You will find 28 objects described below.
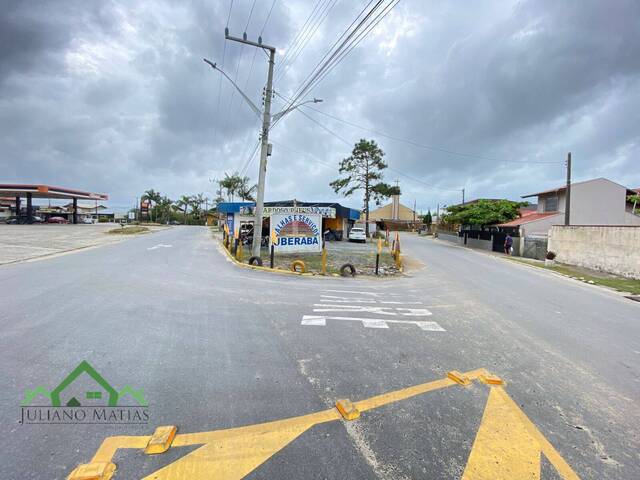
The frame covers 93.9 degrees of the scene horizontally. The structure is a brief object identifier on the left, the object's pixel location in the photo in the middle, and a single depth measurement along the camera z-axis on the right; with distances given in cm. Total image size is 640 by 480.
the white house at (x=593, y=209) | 2789
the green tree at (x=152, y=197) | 7919
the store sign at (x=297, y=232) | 1475
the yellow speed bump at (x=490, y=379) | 354
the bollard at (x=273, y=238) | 1348
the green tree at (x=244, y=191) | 5716
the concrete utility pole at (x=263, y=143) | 1326
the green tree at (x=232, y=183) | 5709
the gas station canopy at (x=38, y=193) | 3950
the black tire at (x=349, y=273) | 1169
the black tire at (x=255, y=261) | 1254
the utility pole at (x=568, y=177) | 2100
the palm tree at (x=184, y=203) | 8218
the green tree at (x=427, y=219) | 7313
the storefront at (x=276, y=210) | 2247
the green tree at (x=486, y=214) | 2795
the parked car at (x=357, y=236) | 3187
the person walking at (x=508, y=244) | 2500
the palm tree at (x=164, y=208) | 7994
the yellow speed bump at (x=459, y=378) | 348
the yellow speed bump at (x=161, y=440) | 228
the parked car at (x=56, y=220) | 5334
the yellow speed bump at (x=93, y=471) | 199
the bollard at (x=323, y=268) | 1154
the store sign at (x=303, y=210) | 1563
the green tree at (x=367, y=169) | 3806
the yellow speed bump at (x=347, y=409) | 277
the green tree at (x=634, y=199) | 2717
